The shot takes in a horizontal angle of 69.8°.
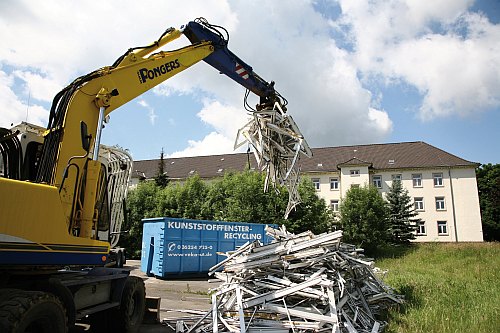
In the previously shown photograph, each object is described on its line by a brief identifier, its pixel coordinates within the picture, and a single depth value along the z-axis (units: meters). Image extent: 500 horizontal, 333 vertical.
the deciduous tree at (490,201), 42.53
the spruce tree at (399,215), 32.59
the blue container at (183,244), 13.55
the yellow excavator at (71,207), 3.61
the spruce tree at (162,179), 38.57
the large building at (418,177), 38.41
